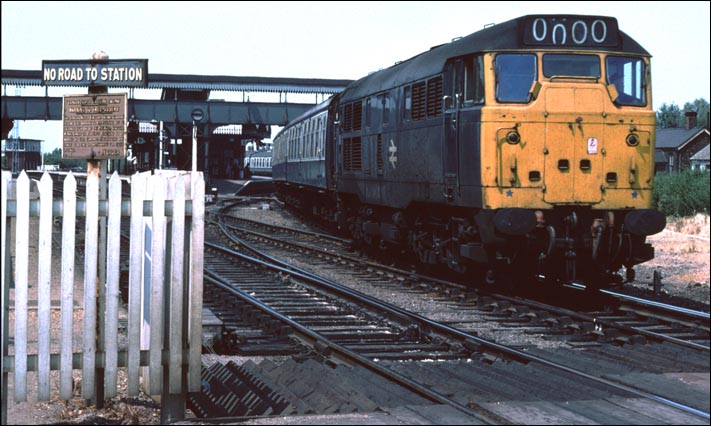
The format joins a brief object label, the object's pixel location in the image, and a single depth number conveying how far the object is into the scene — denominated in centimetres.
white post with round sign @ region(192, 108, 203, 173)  1937
